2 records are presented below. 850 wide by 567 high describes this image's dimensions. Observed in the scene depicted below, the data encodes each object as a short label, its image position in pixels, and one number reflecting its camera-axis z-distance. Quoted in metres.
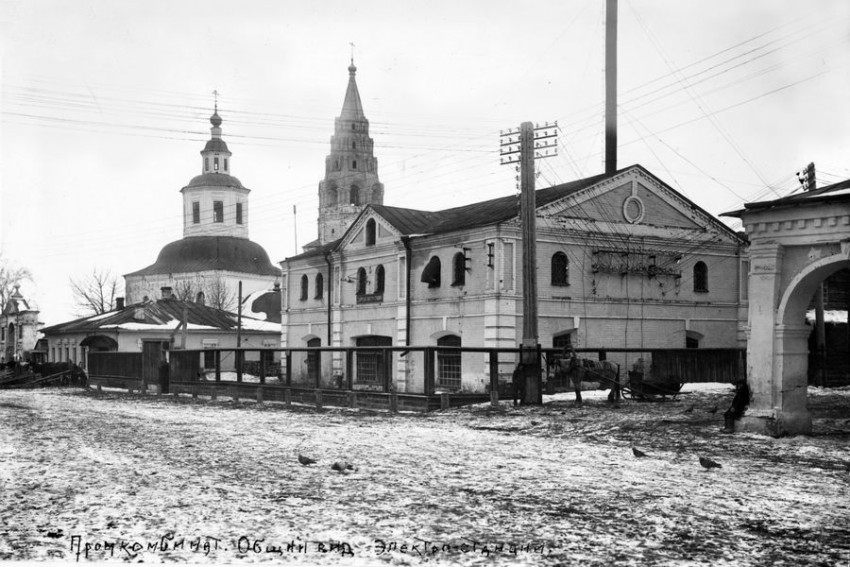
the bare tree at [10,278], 89.88
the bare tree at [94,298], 96.38
